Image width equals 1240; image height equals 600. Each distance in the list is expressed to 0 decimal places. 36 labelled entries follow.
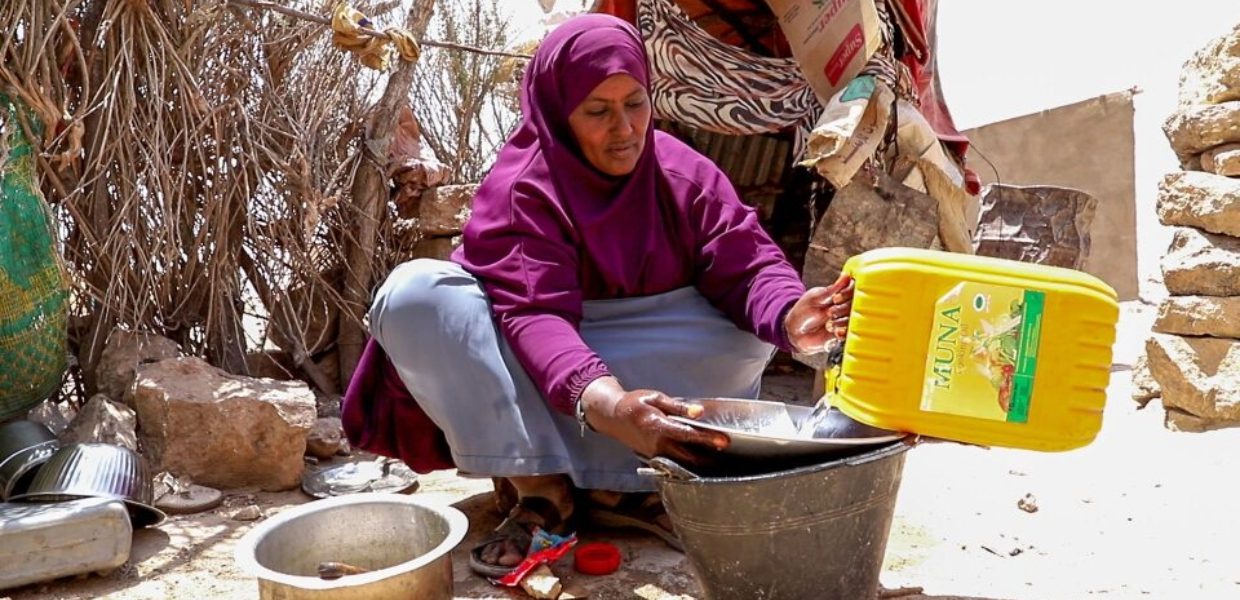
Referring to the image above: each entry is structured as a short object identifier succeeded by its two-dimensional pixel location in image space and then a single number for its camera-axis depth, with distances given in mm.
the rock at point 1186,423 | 3224
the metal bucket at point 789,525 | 1472
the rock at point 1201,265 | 3227
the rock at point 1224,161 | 3238
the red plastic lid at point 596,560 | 2074
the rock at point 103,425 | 2723
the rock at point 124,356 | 3023
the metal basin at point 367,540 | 1649
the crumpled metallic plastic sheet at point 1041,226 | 4758
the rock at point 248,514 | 2578
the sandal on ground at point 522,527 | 2064
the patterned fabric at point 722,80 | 3701
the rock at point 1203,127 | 3277
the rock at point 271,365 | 3635
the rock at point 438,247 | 3951
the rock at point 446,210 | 3889
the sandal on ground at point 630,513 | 2275
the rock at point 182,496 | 2607
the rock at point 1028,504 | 2441
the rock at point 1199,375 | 3158
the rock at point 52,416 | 2852
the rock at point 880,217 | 3592
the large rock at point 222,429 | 2771
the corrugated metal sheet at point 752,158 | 4438
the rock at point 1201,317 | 3203
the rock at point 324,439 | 3080
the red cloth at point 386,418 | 2303
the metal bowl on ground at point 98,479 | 2262
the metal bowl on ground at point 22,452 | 2395
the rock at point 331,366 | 3898
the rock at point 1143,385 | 3520
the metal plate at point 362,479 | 2783
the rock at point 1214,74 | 3293
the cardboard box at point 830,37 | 3383
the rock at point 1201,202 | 3215
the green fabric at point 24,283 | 2672
